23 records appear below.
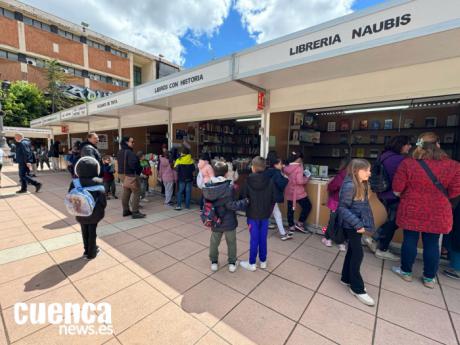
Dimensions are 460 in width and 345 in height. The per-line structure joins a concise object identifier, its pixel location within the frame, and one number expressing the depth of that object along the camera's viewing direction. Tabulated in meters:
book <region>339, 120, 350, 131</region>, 6.14
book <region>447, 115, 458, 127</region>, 4.80
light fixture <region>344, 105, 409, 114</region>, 4.40
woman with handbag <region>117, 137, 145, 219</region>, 4.11
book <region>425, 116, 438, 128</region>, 5.04
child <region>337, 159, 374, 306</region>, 1.98
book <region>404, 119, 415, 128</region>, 5.30
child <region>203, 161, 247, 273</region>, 2.27
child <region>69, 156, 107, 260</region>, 2.55
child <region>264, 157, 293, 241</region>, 3.14
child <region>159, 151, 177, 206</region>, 5.19
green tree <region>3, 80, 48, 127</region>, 18.11
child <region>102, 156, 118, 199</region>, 5.13
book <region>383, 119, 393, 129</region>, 5.55
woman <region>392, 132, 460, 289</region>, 2.11
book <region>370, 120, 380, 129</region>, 5.71
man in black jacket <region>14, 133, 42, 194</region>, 5.64
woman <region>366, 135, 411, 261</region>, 2.68
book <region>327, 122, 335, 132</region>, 6.38
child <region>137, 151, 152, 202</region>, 5.52
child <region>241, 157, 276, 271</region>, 2.38
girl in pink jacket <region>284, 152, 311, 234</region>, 3.59
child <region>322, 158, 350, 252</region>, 3.03
